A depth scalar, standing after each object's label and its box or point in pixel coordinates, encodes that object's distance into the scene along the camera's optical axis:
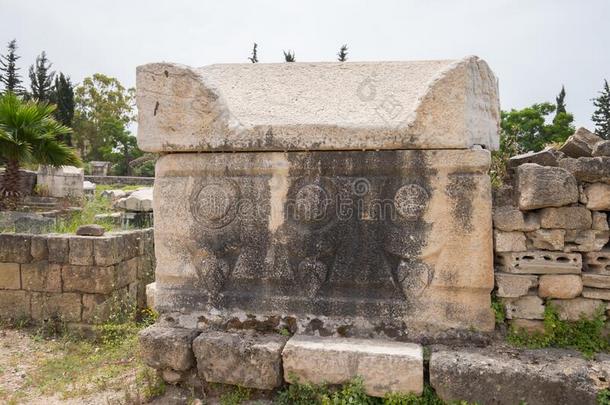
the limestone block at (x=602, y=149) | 2.42
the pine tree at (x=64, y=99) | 24.72
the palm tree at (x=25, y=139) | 7.33
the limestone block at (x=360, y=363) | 2.27
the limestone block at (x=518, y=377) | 2.09
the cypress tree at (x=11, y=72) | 26.05
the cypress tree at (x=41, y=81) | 25.16
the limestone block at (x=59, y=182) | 10.86
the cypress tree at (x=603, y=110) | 18.66
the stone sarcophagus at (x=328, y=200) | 2.45
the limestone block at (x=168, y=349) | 2.61
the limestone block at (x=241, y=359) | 2.46
